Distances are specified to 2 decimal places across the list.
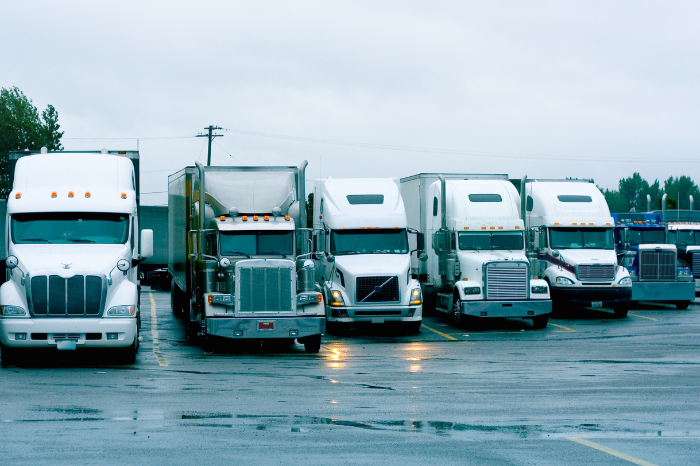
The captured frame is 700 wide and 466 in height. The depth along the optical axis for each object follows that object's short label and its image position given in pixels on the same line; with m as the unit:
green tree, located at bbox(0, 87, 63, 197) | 89.31
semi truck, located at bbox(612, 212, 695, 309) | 32.69
